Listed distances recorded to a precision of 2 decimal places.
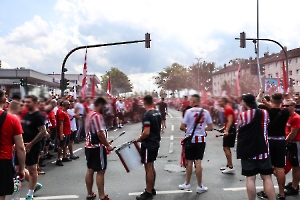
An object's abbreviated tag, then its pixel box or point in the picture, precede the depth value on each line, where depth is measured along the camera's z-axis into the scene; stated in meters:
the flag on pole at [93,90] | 5.73
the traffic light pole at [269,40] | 18.06
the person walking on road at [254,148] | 4.82
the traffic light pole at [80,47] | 17.17
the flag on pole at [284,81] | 9.06
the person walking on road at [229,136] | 7.29
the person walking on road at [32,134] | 5.56
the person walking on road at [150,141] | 5.70
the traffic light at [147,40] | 18.25
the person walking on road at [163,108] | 17.44
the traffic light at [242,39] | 18.55
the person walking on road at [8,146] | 3.91
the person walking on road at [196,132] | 6.11
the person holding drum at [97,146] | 5.26
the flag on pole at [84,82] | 7.12
